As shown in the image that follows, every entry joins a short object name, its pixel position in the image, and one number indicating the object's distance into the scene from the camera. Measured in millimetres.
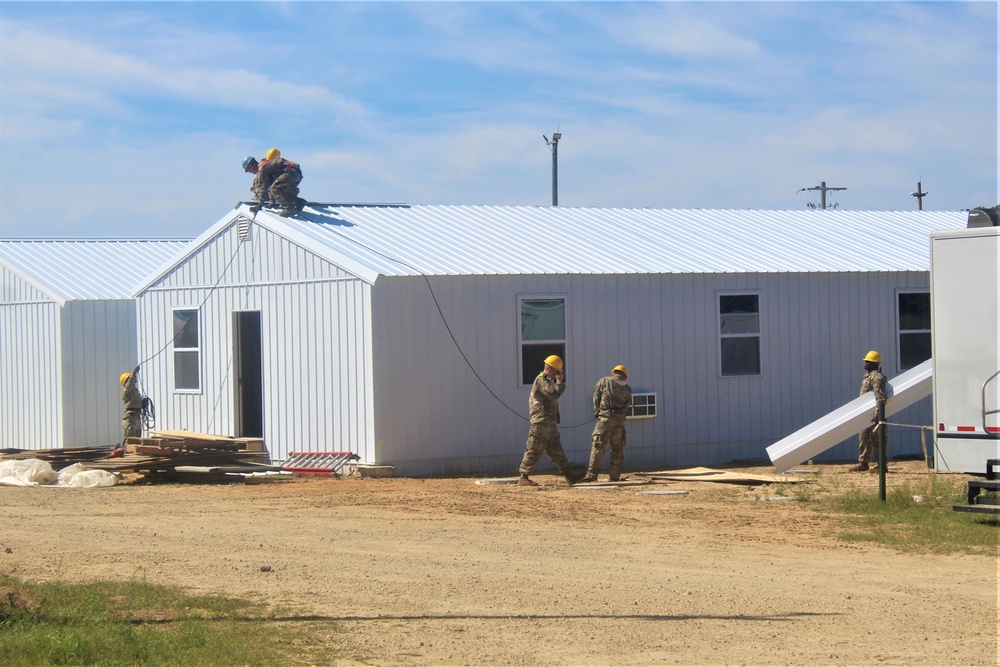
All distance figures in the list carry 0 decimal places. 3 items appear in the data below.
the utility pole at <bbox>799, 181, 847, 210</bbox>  58656
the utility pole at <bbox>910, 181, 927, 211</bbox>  57125
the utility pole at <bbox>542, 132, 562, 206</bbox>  43469
